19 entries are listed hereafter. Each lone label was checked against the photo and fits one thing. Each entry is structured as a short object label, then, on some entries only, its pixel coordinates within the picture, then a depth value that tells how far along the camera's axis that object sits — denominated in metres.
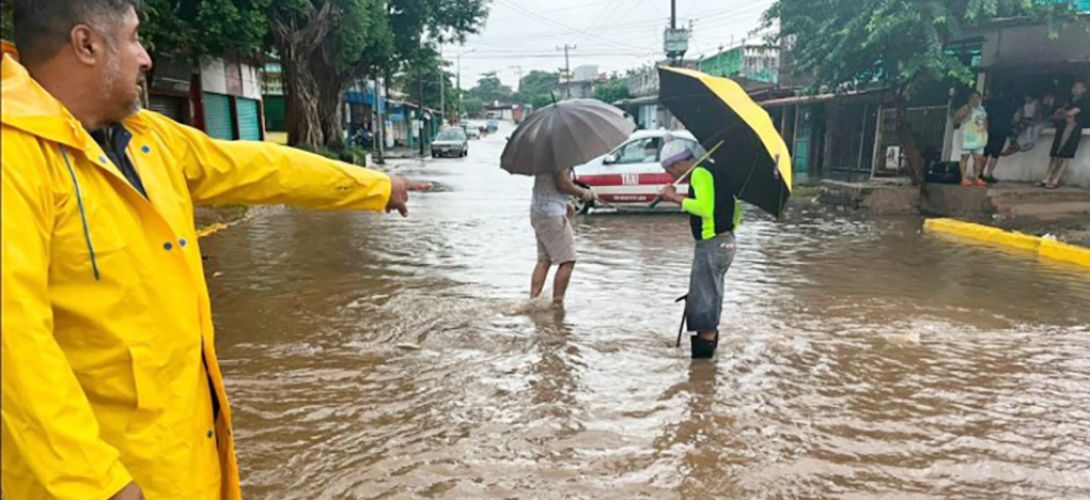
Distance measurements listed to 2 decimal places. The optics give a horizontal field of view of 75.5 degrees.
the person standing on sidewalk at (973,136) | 12.20
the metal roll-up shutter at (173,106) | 14.91
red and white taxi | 12.36
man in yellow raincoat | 1.21
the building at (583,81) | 85.00
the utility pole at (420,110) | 39.42
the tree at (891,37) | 11.27
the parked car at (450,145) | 36.22
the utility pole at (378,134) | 34.28
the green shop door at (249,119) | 20.39
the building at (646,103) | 37.72
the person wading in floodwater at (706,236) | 4.45
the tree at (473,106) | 114.43
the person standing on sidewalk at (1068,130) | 11.57
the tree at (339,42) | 17.56
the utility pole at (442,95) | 58.72
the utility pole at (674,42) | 27.00
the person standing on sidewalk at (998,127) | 12.58
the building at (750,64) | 28.77
